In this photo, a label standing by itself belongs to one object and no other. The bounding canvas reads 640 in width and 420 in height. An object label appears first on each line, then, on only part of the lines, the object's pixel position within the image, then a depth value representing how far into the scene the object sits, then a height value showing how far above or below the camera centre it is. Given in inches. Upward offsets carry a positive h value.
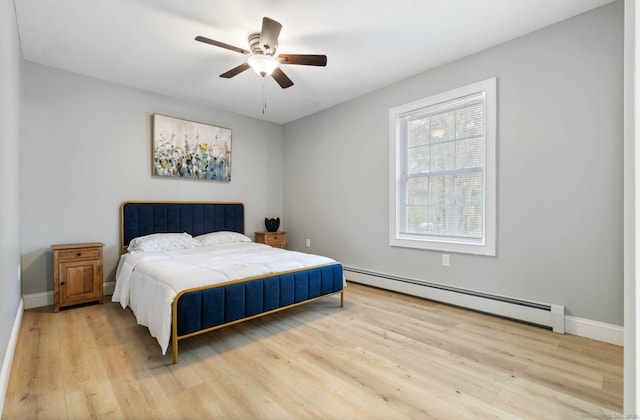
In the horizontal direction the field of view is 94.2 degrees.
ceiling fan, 90.3 +50.5
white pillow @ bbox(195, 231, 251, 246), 161.2 -17.1
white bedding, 85.2 -21.8
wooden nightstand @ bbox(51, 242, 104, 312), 120.1 -28.0
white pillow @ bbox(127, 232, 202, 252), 136.4 -17.2
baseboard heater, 101.9 -37.4
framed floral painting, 158.7 +33.1
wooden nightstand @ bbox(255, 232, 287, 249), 193.6 -20.8
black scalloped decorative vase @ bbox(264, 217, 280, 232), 201.3 -11.6
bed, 84.7 -22.9
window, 118.3 +16.2
